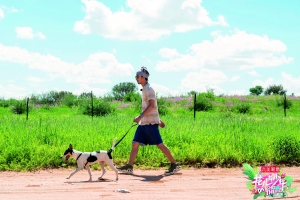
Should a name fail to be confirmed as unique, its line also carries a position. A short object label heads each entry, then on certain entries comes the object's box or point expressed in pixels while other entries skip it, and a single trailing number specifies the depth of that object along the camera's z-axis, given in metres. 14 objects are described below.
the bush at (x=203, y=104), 30.87
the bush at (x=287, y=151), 10.16
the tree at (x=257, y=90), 64.38
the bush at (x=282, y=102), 34.38
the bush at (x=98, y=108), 25.77
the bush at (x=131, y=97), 33.38
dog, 7.43
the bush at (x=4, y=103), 32.69
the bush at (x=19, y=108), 28.94
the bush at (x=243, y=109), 31.64
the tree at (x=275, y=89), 55.84
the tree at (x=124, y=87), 59.80
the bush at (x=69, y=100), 32.62
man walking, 8.17
